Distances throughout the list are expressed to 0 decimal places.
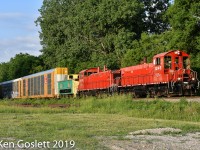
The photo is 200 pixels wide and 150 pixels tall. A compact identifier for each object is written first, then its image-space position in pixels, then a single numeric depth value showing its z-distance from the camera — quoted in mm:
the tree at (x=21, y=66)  82456
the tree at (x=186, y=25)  32688
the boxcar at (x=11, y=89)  50281
